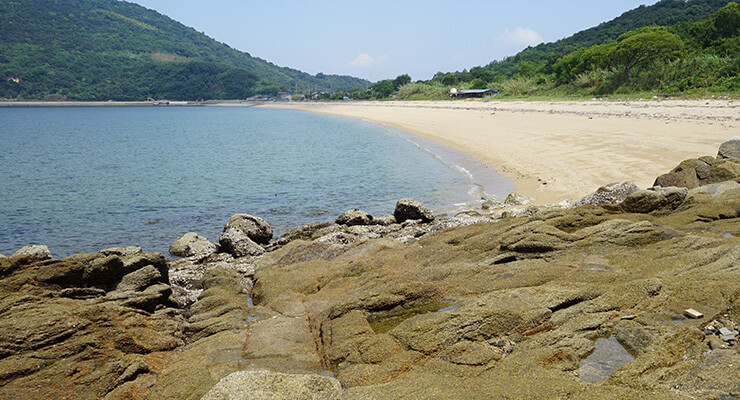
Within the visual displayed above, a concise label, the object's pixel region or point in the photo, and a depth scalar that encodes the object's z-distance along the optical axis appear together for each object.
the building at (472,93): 99.31
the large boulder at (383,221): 14.80
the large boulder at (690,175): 12.23
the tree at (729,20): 54.28
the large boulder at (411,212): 14.80
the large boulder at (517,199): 15.78
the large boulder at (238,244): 12.67
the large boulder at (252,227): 13.94
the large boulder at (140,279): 8.53
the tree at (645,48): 52.59
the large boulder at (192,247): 13.11
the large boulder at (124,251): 12.39
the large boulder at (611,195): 11.22
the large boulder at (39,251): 11.60
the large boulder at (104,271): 8.56
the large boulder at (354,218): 14.66
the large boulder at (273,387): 3.96
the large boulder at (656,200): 9.52
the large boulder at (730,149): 13.55
